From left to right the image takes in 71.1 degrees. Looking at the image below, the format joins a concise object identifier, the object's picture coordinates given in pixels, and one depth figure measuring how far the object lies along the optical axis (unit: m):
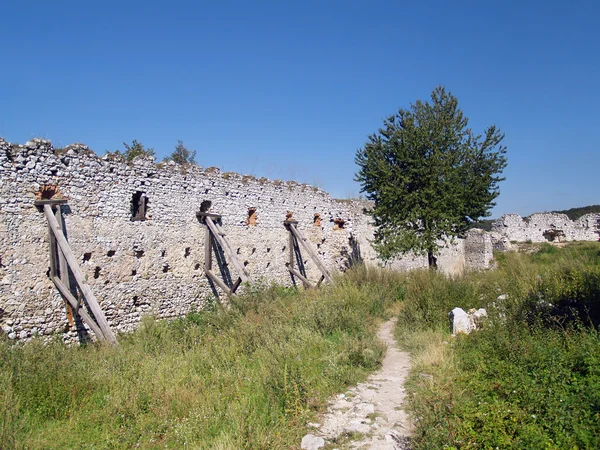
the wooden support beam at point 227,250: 9.97
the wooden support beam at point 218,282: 10.30
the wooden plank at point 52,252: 7.72
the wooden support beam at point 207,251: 10.73
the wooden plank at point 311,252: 12.95
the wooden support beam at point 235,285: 9.98
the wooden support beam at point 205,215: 10.61
